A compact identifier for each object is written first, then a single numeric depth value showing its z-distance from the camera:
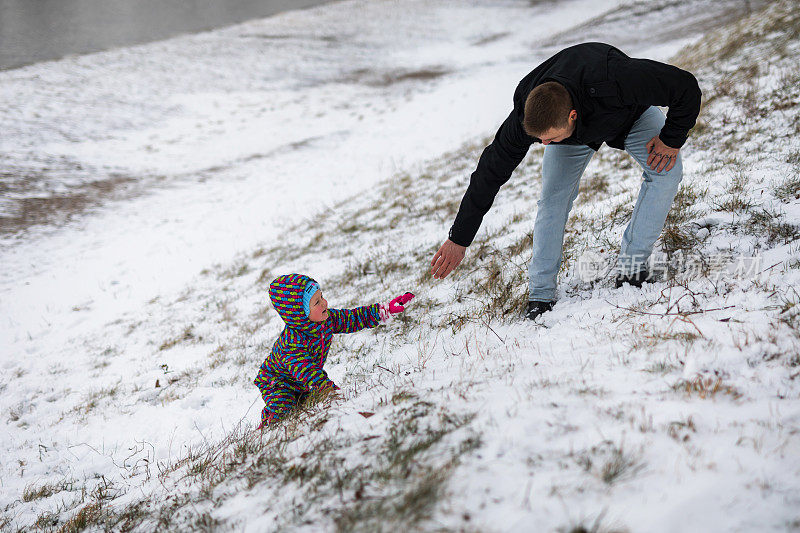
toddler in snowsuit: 3.44
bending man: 2.84
